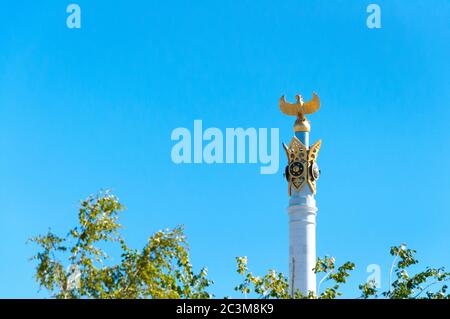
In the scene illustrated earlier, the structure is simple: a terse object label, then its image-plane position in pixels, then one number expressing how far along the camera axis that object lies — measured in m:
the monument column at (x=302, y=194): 41.19
